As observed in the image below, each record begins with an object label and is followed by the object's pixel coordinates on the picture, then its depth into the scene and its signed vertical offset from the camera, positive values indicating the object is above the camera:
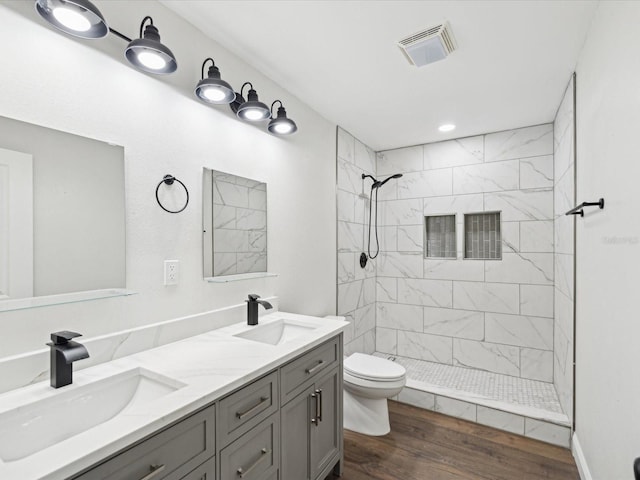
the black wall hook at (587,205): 1.52 +0.16
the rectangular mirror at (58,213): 1.11 +0.09
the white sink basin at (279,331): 1.91 -0.57
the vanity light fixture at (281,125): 2.14 +0.74
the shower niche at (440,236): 3.58 +0.02
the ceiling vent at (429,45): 1.79 +1.11
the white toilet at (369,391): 2.38 -1.14
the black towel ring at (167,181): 1.57 +0.27
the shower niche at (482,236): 3.36 +0.02
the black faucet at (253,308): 1.91 -0.42
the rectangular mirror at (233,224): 1.83 +0.08
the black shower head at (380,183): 3.71 +0.63
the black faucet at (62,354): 1.07 -0.38
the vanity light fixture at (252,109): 1.88 +0.74
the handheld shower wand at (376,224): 3.59 +0.16
